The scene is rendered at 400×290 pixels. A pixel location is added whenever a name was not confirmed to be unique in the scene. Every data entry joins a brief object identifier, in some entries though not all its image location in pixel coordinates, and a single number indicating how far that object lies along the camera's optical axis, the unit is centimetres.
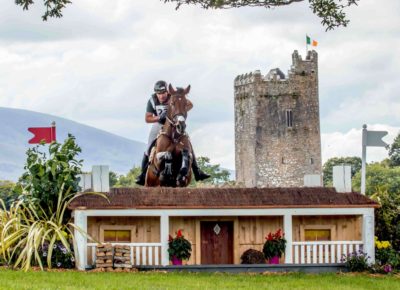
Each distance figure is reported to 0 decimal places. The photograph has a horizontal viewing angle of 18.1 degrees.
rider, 3438
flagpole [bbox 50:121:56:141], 3272
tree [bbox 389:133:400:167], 12425
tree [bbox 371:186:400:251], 3145
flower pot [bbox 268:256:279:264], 3036
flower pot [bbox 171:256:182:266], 2992
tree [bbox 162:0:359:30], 2433
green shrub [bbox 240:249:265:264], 3020
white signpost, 3216
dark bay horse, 3316
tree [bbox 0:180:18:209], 9730
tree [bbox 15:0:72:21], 2430
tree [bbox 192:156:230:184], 12681
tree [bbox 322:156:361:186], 12262
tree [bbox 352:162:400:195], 10685
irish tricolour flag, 11481
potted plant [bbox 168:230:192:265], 2983
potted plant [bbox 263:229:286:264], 3031
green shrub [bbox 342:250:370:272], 3005
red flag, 3275
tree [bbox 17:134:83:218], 3094
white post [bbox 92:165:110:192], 3055
